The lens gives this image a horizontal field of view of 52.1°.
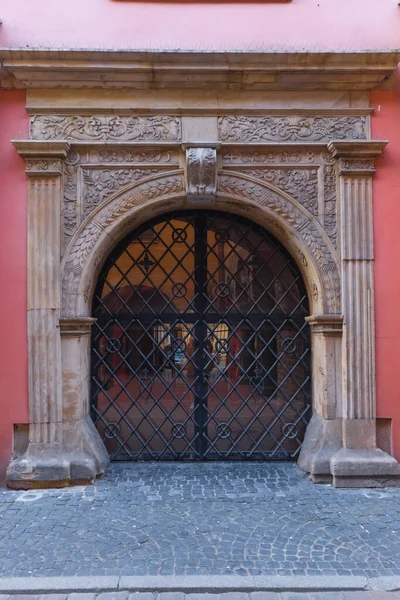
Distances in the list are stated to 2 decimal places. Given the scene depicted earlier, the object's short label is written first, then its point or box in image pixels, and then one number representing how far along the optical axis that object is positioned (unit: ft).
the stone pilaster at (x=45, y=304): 14.83
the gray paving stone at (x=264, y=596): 9.24
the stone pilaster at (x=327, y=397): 15.24
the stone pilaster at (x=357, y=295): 15.11
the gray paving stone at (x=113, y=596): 9.23
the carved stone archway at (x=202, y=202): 15.01
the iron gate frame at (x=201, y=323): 16.71
